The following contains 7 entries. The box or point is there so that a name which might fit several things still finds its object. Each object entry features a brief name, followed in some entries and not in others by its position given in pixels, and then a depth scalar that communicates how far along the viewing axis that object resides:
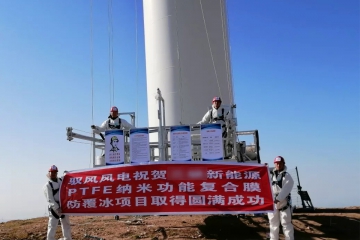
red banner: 7.96
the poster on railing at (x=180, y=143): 8.69
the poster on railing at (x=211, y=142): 8.69
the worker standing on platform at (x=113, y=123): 10.24
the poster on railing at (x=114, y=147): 9.12
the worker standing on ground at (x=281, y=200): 8.23
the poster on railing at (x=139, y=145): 8.92
